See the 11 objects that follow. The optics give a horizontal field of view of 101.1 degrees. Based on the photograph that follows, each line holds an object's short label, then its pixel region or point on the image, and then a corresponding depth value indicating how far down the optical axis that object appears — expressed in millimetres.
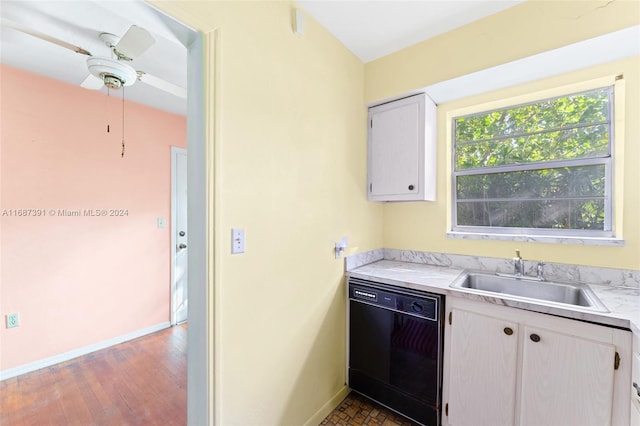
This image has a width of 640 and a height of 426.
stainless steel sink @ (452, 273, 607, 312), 1558
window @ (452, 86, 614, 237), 1715
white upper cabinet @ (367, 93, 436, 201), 1994
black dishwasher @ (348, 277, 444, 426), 1569
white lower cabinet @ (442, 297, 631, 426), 1141
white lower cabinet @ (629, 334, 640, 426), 1019
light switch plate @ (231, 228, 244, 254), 1233
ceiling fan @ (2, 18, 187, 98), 1438
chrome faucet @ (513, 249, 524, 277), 1809
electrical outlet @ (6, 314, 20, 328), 2185
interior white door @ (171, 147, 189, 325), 3205
